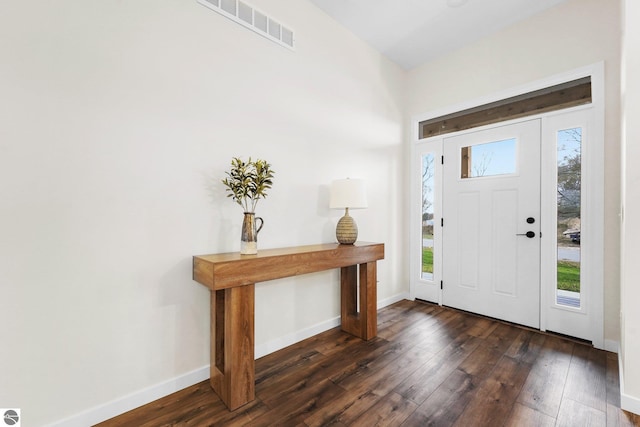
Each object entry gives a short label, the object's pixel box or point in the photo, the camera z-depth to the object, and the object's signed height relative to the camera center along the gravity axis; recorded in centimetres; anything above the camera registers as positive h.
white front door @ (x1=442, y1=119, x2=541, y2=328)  283 -10
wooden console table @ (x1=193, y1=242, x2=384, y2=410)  168 -52
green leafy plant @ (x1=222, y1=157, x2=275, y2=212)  199 +23
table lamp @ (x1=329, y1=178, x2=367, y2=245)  254 +11
